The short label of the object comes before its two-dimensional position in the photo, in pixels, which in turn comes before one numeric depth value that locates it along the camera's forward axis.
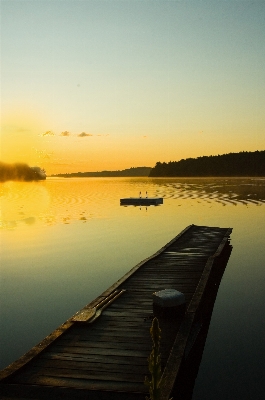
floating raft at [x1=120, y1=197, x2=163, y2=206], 68.38
